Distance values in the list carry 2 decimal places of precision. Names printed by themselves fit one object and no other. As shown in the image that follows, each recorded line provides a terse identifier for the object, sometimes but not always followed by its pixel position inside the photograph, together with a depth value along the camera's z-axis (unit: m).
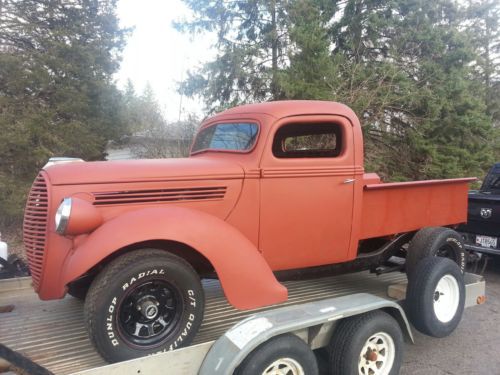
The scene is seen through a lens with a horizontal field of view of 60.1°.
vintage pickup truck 2.54
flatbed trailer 2.41
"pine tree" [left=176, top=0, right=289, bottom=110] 11.67
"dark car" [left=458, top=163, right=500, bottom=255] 5.99
